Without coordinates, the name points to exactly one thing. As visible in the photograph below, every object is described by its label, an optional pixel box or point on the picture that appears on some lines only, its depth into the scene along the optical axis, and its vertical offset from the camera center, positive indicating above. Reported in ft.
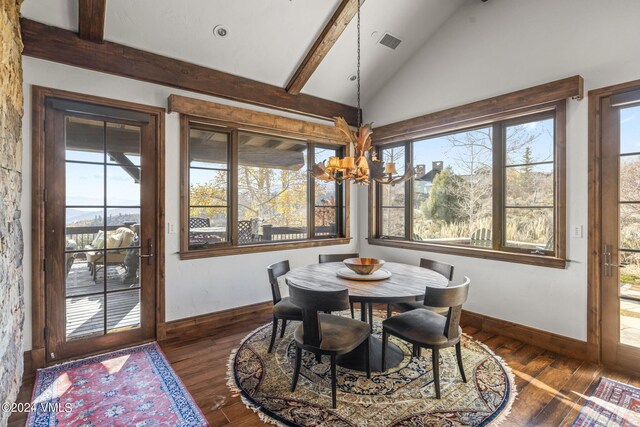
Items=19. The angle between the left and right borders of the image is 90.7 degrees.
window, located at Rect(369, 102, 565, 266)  10.65 +0.89
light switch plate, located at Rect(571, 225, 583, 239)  9.71 -0.56
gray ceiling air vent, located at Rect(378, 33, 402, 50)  13.08 +7.26
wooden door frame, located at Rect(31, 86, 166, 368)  9.09 -0.05
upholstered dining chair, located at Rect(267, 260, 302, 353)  9.52 -2.87
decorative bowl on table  9.18 -1.55
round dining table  7.56 -1.90
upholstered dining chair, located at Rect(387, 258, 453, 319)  10.02 -1.97
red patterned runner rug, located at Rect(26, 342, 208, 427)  6.97 -4.49
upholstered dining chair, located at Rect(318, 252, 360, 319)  12.16 -1.71
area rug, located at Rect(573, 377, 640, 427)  6.81 -4.48
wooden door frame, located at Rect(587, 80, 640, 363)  9.36 -0.42
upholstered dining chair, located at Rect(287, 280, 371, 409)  7.09 -2.95
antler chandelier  8.63 +1.31
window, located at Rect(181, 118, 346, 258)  12.23 +0.87
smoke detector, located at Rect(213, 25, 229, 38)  10.82 +6.32
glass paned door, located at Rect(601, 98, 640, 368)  8.95 -0.61
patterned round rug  6.92 -4.42
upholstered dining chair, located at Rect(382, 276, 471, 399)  7.25 -2.91
